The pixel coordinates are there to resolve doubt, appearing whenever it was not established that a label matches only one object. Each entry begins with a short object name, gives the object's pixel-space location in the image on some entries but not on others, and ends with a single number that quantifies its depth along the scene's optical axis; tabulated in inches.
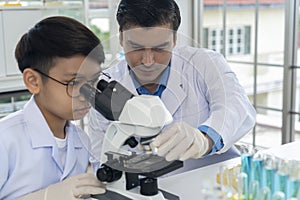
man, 42.1
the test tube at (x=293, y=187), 32.6
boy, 46.7
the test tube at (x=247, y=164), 35.9
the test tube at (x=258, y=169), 34.9
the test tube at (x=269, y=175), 34.0
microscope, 35.9
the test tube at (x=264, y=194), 32.3
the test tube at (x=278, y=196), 32.1
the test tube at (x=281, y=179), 33.1
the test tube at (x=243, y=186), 33.2
